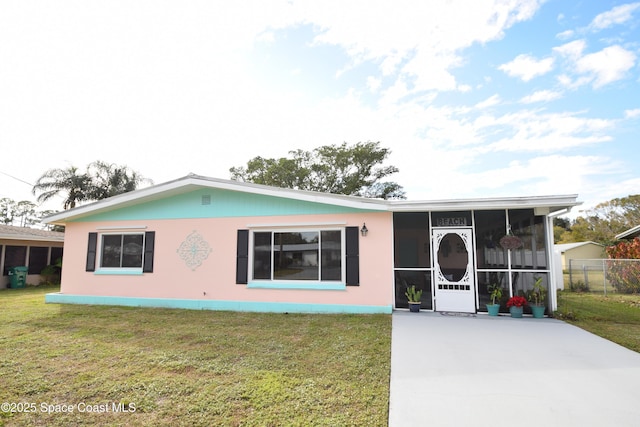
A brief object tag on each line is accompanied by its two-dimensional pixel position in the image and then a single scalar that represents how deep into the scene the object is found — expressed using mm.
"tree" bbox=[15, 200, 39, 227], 44906
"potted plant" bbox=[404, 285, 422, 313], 7219
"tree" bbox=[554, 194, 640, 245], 26375
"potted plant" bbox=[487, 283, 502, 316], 6961
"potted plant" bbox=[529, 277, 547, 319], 6906
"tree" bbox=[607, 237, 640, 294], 11414
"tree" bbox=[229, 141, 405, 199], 22484
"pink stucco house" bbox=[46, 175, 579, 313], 7152
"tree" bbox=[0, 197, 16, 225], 44688
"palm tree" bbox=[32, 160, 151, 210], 18391
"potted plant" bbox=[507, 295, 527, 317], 6805
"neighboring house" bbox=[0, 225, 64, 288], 12748
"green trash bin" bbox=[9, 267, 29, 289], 12805
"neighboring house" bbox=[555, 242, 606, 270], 23875
